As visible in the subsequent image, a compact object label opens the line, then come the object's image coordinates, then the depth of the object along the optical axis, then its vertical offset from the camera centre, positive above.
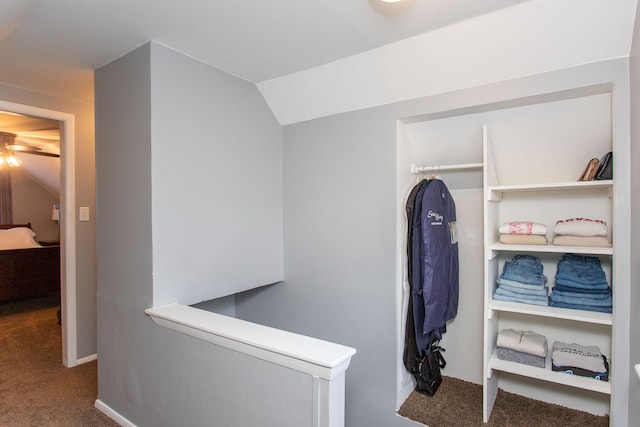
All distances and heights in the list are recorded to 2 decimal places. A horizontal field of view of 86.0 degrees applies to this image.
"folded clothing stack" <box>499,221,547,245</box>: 1.88 -0.14
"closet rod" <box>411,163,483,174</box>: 2.05 +0.26
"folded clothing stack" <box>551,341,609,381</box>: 1.70 -0.78
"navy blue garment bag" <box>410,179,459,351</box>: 1.95 -0.31
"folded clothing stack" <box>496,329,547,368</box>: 1.85 -0.76
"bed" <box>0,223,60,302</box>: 4.14 -0.78
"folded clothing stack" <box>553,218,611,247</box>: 1.71 -0.13
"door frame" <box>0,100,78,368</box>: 2.67 -0.22
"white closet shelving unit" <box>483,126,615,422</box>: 1.72 -0.30
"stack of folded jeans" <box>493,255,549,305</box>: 1.89 -0.42
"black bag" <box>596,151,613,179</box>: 1.65 +0.20
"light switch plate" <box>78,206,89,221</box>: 2.75 -0.02
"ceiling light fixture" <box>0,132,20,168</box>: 4.37 +0.84
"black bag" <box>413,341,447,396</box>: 2.17 -1.05
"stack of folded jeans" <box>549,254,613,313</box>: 1.73 -0.40
